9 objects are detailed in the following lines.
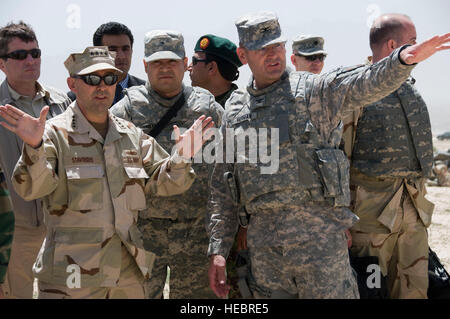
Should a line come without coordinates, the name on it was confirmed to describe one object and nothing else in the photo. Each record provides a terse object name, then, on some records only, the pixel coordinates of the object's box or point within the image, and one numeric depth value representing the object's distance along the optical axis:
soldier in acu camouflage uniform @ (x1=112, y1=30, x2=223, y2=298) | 9.42
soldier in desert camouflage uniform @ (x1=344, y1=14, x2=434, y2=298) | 9.57
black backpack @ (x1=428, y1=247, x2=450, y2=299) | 9.79
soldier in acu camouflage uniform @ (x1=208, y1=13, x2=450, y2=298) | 7.27
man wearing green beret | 11.30
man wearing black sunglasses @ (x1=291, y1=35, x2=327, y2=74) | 13.45
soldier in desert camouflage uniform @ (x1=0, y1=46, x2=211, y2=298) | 6.95
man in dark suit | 11.41
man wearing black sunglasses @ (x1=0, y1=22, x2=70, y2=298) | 9.45
